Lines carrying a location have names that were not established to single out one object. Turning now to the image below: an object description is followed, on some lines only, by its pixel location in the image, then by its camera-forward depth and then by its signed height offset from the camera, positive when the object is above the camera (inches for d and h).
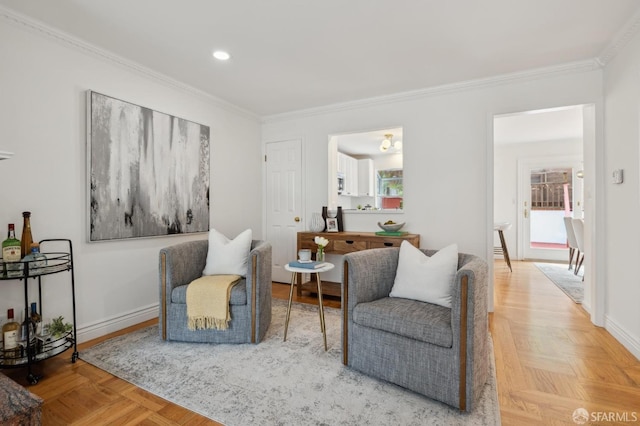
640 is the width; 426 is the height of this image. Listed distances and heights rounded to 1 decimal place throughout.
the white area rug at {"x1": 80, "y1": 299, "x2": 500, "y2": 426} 66.0 -40.9
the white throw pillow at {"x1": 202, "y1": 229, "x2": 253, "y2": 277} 111.8 -15.5
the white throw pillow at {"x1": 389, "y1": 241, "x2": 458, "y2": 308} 81.2 -16.9
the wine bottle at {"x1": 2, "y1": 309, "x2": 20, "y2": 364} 78.8 -31.3
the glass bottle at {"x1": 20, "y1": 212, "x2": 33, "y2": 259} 84.5 -7.0
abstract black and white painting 105.9 +15.1
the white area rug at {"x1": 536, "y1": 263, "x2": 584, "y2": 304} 156.7 -39.9
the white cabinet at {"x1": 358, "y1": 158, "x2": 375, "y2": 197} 267.3 +27.0
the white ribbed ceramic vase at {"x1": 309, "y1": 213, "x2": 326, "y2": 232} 159.3 -5.7
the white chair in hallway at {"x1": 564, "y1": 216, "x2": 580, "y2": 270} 201.5 -15.7
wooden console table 137.7 -13.9
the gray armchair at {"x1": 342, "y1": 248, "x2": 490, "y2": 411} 66.6 -27.4
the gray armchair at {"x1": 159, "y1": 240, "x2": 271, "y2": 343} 99.3 -28.7
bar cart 77.4 -32.4
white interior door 175.6 +6.0
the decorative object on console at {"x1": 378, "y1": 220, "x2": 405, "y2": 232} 142.3 -6.6
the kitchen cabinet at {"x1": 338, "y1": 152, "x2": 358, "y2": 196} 241.4 +30.0
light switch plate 100.3 +10.5
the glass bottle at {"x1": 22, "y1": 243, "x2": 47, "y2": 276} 79.7 -11.5
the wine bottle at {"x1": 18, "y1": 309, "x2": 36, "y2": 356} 77.5 -30.7
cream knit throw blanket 97.4 -28.4
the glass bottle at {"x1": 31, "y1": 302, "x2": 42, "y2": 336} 84.8 -28.2
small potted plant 86.4 -31.3
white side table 96.7 -17.7
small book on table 99.6 -16.4
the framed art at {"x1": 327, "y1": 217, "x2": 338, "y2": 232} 159.8 -6.7
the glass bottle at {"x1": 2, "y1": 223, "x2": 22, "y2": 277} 77.3 -10.1
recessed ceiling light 108.3 +53.0
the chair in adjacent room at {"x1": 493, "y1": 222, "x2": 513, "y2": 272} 213.3 -14.5
